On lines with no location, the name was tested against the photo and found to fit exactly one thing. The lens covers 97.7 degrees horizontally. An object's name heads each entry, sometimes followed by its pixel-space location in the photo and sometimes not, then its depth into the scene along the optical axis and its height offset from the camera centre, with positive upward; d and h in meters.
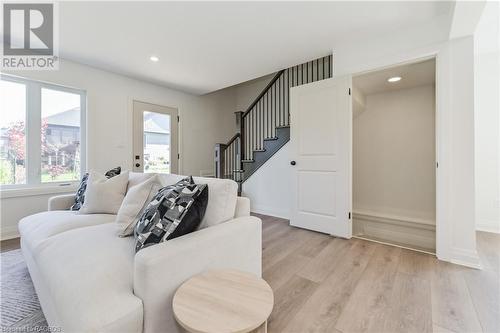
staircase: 3.87 +0.86
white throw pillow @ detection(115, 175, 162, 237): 1.53 -0.27
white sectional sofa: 0.90 -0.51
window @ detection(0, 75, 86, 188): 2.77 +0.48
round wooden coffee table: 0.79 -0.56
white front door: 3.90 +0.56
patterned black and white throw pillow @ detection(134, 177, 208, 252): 1.18 -0.27
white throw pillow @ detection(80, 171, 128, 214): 2.01 -0.26
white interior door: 2.79 +0.16
